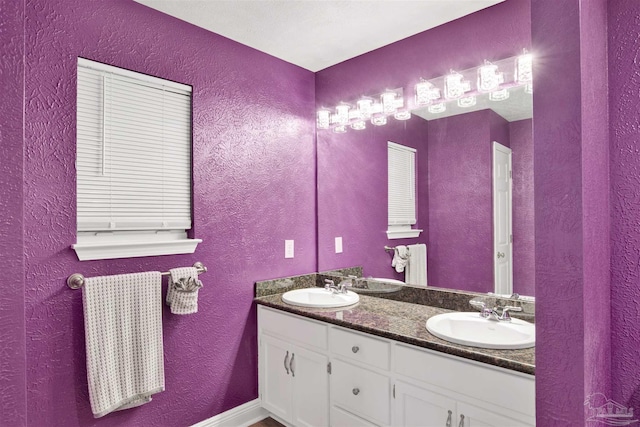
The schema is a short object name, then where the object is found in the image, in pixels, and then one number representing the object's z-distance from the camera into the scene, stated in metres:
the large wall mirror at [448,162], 1.83
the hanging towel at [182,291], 1.96
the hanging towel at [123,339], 1.70
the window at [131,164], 1.80
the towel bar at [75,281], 1.70
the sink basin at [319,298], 2.13
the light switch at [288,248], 2.61
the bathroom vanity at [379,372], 1.35
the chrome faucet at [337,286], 2.43
